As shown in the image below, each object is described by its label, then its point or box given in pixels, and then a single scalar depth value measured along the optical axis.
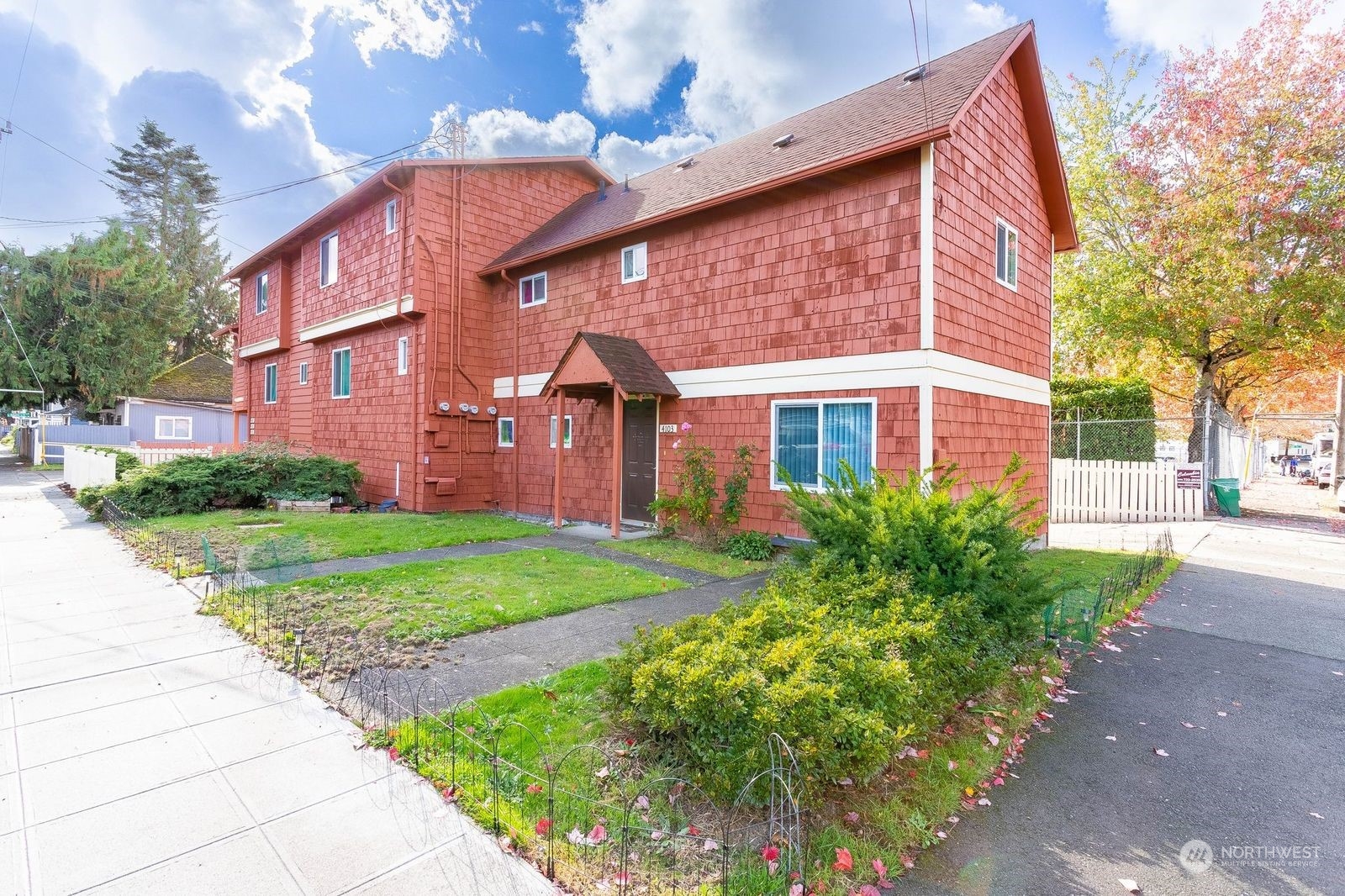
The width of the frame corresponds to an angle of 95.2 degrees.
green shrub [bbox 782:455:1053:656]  4.61
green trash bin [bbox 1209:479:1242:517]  15.19
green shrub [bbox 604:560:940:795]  2.91
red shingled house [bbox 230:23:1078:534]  8.70
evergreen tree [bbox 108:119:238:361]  42.78
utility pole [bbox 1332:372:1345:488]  17.72
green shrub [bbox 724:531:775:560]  9.41
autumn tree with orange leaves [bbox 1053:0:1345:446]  14.66
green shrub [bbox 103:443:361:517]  12.15
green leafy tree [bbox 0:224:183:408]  26.98
